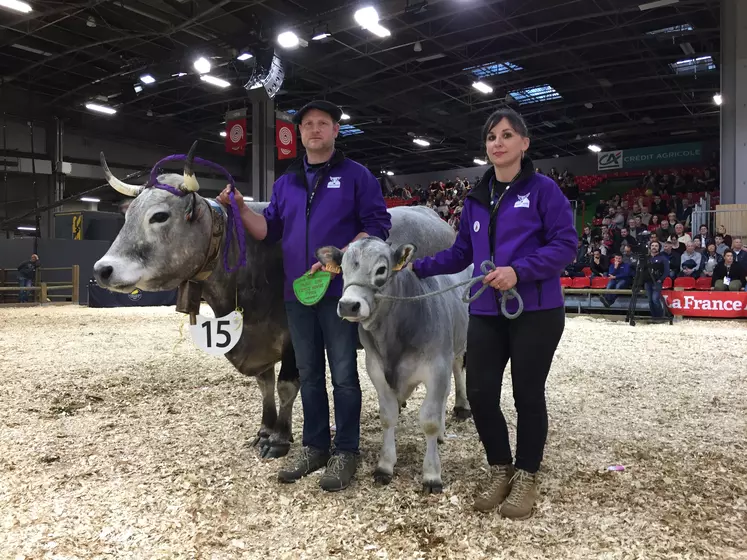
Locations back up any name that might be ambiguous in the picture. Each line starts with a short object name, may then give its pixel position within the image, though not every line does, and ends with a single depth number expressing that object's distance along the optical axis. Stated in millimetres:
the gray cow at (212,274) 2553
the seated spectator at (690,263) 11891
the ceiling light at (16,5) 11491
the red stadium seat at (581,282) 13078
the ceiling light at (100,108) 19081
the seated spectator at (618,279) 12188
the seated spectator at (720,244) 11945
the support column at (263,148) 17734
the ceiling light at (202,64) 14666
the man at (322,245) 2760
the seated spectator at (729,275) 11023
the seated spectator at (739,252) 11122
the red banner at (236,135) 17203
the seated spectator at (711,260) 11734
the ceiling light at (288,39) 13258
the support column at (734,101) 12344
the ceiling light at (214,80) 16027
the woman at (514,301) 2367
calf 2512
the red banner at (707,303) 10828
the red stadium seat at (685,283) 11703
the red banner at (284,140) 17094
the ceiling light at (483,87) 17697
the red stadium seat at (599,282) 12984
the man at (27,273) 16266
